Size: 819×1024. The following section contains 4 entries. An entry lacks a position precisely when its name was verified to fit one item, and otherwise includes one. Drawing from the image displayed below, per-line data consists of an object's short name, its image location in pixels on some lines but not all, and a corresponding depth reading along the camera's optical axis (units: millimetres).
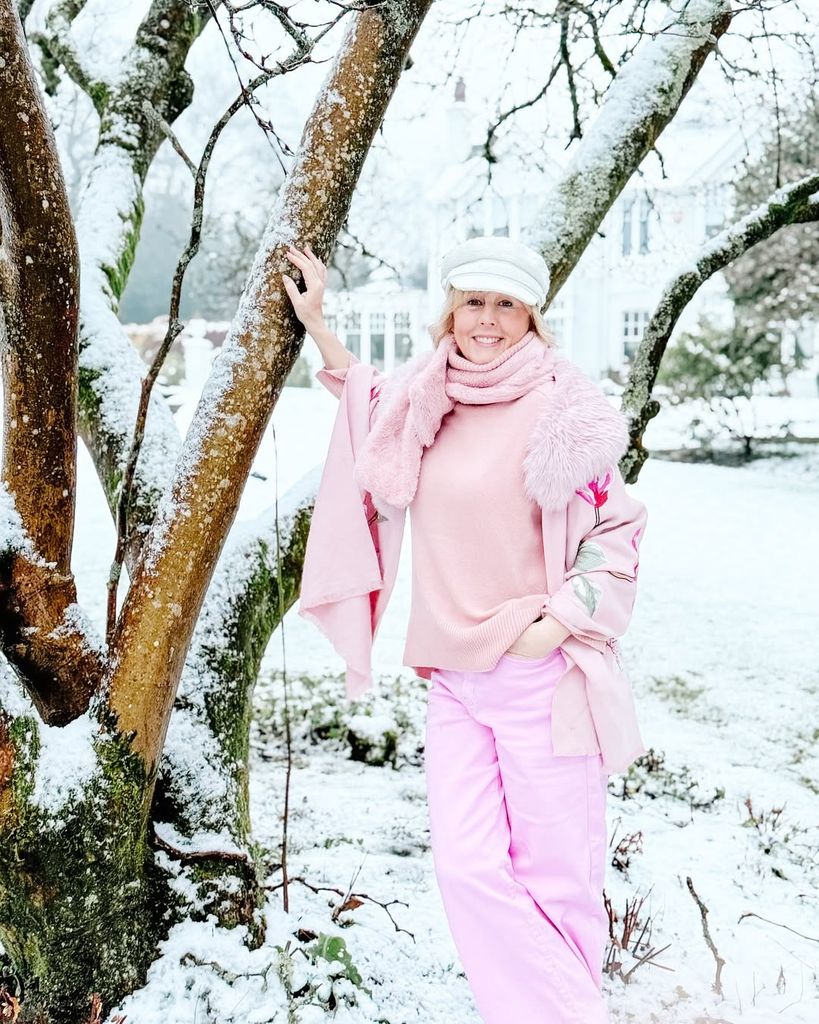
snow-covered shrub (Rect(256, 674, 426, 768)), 4512
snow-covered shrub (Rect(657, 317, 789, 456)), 15484
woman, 2062
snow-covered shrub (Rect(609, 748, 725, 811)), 4129
